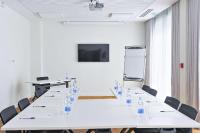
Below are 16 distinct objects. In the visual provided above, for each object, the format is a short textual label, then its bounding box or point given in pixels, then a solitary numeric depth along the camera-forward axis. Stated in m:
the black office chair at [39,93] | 4.81
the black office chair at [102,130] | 2.75
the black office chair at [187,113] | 2.82
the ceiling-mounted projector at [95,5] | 5.26
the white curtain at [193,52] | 4.86
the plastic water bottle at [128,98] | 3.70
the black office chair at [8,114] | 2.86
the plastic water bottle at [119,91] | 4.54
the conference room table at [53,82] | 6.71
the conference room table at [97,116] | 2.54
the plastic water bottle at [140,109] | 2.99
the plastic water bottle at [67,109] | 3.10
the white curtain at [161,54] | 6.91
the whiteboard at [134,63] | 7.56
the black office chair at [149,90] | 4.68
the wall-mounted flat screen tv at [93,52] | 8.85
